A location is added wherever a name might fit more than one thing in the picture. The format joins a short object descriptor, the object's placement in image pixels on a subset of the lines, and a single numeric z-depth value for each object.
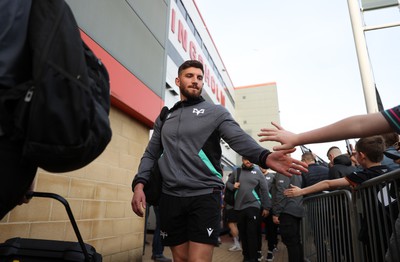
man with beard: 2.02
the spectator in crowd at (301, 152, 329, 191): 5.24
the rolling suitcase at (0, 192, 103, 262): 1.66
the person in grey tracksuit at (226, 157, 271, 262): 5.24
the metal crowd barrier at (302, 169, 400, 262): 2.06
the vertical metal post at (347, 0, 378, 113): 6.20
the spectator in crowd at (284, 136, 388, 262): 2.63
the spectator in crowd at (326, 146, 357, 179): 4.59
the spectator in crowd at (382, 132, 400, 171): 3.43
